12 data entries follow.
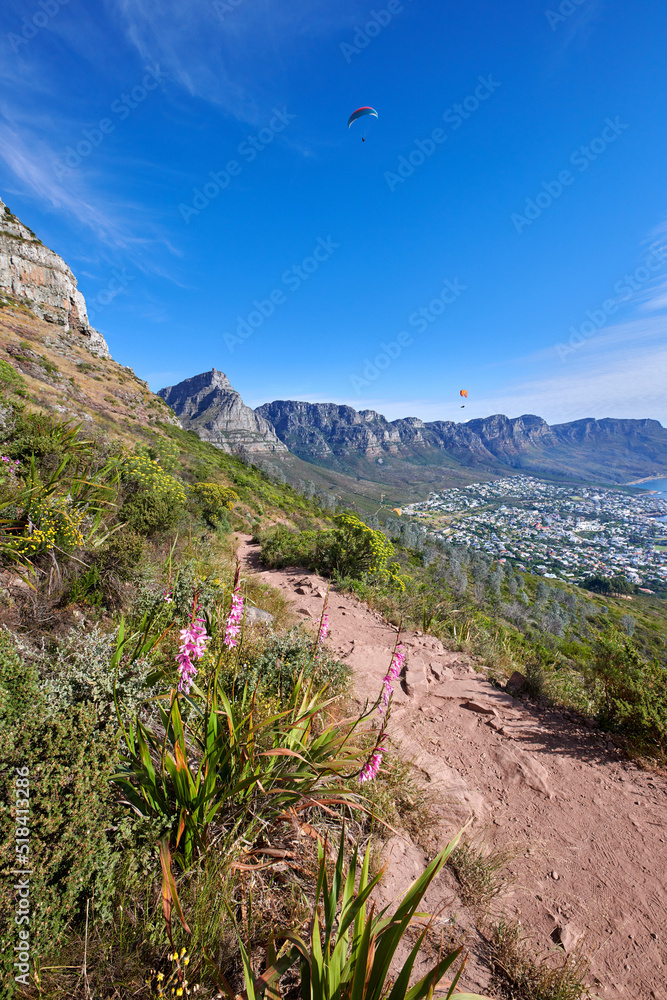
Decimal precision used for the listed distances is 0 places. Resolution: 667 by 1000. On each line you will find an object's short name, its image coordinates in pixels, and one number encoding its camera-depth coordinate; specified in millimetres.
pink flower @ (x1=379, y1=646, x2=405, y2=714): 2584
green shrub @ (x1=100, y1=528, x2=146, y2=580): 4277
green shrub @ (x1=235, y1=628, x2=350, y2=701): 3283
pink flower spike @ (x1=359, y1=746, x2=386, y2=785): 2303
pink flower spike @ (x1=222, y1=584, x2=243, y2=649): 2391
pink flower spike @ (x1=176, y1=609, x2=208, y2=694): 2061
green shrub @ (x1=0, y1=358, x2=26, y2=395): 9008
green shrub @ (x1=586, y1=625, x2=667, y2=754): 3955
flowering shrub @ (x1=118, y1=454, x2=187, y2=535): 5777
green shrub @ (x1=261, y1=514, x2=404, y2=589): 9125
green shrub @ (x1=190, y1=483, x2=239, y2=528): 11523
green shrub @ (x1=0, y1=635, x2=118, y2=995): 1474
